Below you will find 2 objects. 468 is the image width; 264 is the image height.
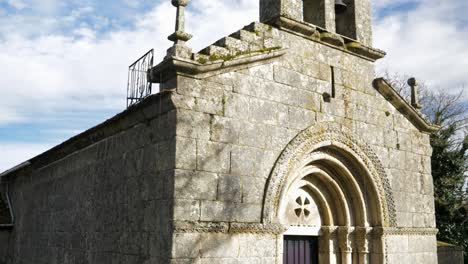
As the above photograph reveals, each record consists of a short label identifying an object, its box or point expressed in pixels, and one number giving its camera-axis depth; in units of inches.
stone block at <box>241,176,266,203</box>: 227.6
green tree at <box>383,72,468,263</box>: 636.7
